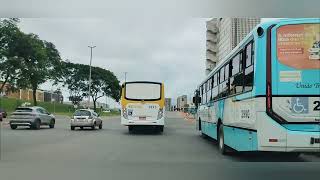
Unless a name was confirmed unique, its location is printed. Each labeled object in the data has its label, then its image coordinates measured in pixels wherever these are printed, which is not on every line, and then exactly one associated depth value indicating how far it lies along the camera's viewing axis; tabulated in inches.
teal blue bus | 390.0
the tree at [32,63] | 1592.0
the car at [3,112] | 1518.5
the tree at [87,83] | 1950.8
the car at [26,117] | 1215.6
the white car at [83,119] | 1228.7
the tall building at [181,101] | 5359.3
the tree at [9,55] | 1430.9
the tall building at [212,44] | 3999.0
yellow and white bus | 1024.9
